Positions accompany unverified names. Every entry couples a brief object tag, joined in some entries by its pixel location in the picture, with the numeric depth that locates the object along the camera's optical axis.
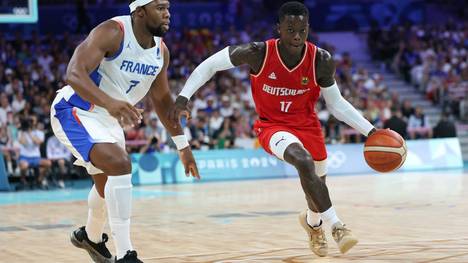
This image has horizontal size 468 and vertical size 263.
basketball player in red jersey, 7.06
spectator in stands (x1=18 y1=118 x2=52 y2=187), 17.09
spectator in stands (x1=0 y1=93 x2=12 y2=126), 17.69
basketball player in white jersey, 5.96
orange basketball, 7.23
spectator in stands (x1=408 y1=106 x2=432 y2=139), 21.92
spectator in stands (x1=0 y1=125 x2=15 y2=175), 17.08
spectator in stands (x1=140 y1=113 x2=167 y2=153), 18.44
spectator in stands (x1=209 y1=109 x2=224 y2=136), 19.83
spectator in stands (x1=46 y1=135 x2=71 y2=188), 17.41
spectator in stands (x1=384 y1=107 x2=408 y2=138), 20.39
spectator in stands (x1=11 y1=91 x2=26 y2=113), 18.41
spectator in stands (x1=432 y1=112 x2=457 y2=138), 21.30
